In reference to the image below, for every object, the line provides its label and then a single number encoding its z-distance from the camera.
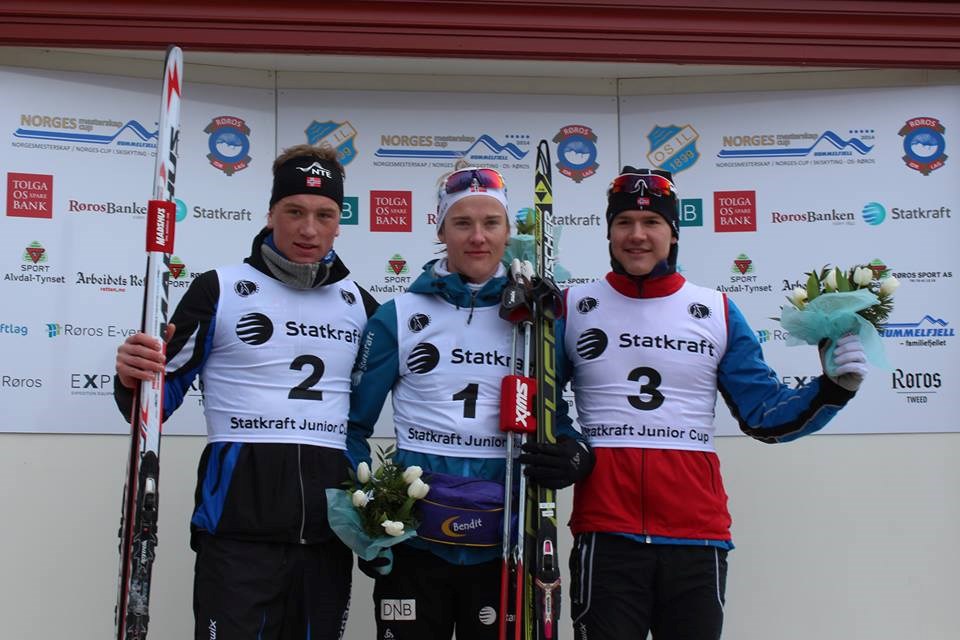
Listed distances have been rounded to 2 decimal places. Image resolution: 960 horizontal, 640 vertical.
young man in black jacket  3.23
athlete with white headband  3.27
